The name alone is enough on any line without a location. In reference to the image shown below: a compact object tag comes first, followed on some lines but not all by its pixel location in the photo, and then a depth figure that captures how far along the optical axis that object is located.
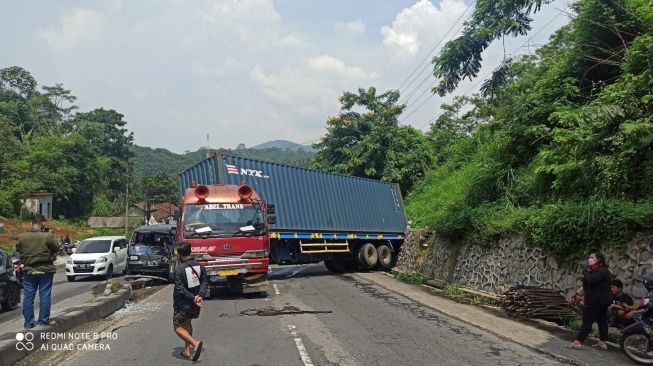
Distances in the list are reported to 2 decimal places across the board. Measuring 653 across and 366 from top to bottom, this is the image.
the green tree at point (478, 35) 13.69
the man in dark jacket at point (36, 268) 7.52
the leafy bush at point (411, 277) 17.17
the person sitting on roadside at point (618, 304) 8.24
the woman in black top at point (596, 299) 7.46
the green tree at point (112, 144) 66.81
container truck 11.62
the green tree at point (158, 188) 81.81
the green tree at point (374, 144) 31.62
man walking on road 6.52
